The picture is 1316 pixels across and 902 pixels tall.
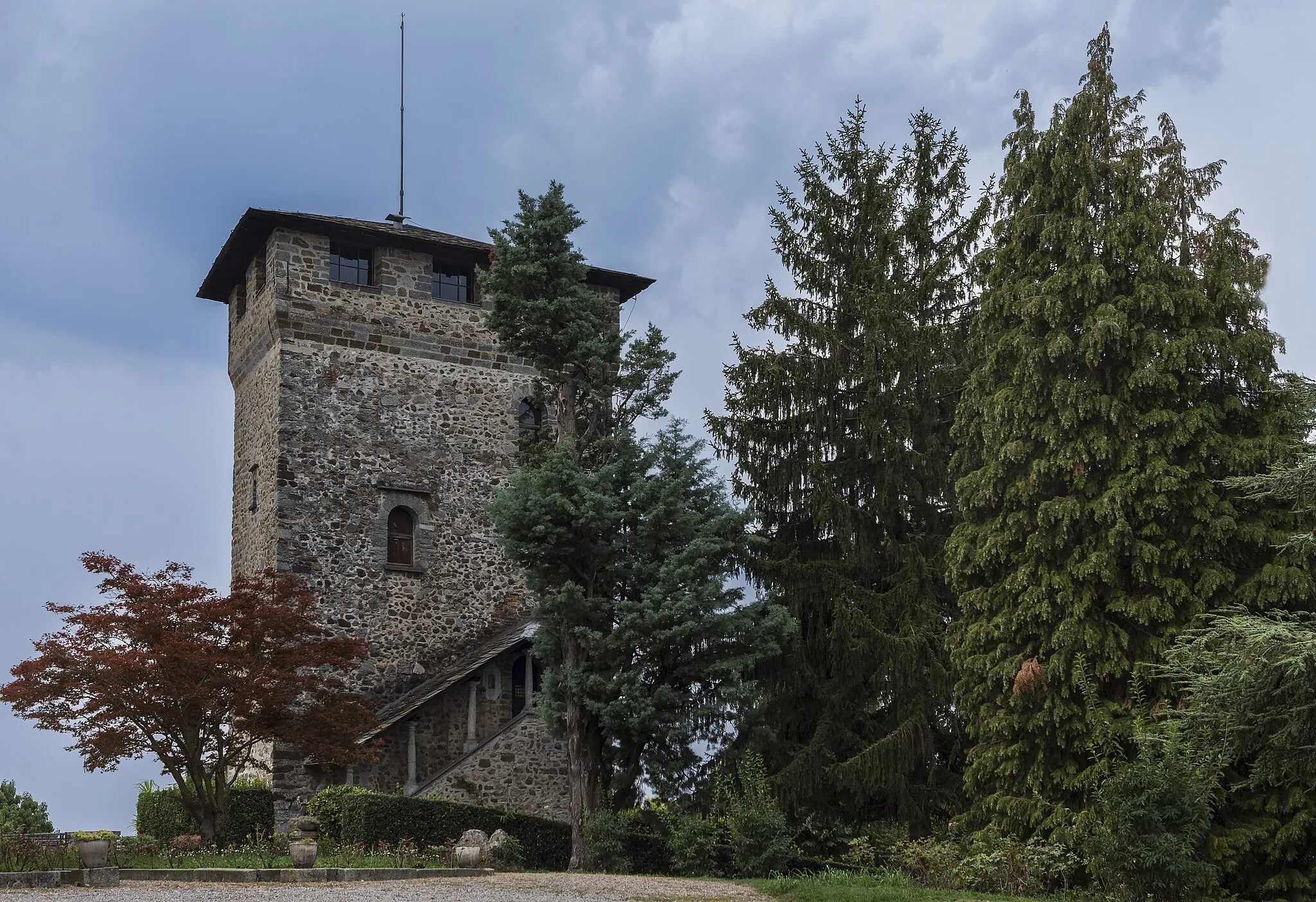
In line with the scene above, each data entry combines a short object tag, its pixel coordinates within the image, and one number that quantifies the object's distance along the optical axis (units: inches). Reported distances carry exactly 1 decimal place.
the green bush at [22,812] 935.0
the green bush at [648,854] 721.0
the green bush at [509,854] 693.3
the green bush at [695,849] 669.9
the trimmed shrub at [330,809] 805.2
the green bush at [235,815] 836.0
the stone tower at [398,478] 901.8
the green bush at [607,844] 693.3
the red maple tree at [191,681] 704.4
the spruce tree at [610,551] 724.7
